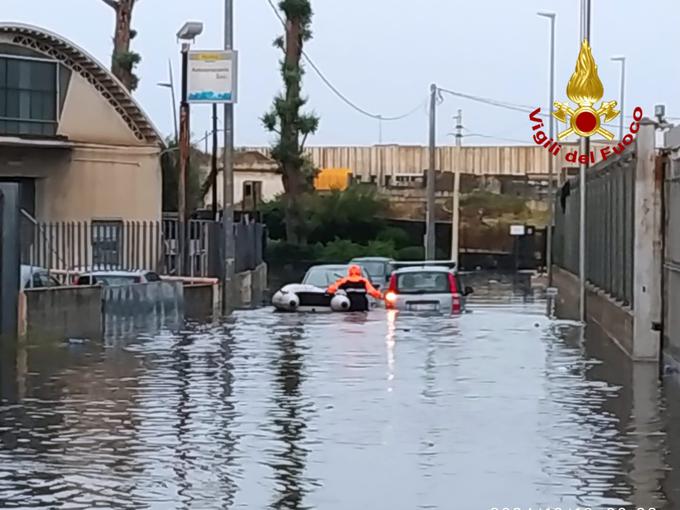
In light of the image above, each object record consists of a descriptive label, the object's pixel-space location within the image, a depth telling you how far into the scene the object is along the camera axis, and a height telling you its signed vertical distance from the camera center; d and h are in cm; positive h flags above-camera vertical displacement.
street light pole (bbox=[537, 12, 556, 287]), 5575 +146
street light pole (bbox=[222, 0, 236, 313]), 3944 +86
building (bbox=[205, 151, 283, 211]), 8506 +272
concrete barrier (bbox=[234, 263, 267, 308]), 4253 -234
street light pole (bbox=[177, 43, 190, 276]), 3916 +168
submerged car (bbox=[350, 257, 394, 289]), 4222 -142
